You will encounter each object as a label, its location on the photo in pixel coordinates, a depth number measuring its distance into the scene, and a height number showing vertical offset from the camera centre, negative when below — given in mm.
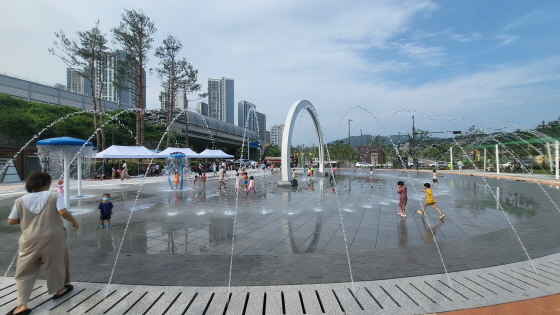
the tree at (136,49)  26172 +11931
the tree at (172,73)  32125 +11535
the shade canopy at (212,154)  34012 +1343
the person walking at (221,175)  16266 -688
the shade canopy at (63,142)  9297 +868
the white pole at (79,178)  11803 -601
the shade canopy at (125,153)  22938 +1155
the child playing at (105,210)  7549 -1280
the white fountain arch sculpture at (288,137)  17766 +1805
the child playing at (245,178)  16891 -920
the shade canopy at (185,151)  25914 +1375
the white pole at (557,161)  19953 -138
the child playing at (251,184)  14953 -1172
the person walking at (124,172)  23694 -661
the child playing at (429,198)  8709 -1224
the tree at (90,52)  25062 +11030
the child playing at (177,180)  16997 -1001
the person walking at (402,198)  8953 -1238
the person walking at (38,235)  3307 -890
